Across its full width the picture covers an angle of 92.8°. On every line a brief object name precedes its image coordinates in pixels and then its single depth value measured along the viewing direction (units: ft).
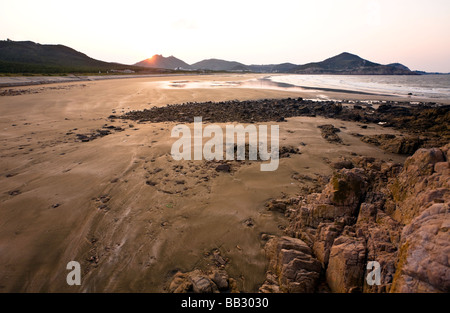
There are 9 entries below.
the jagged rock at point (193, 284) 9.87
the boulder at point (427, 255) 6.42
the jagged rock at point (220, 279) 10.37
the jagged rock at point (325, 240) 10.46
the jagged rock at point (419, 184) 9.32
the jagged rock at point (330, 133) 30.91
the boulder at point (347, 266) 8.84
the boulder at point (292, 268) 9.55
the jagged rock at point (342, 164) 21.78
